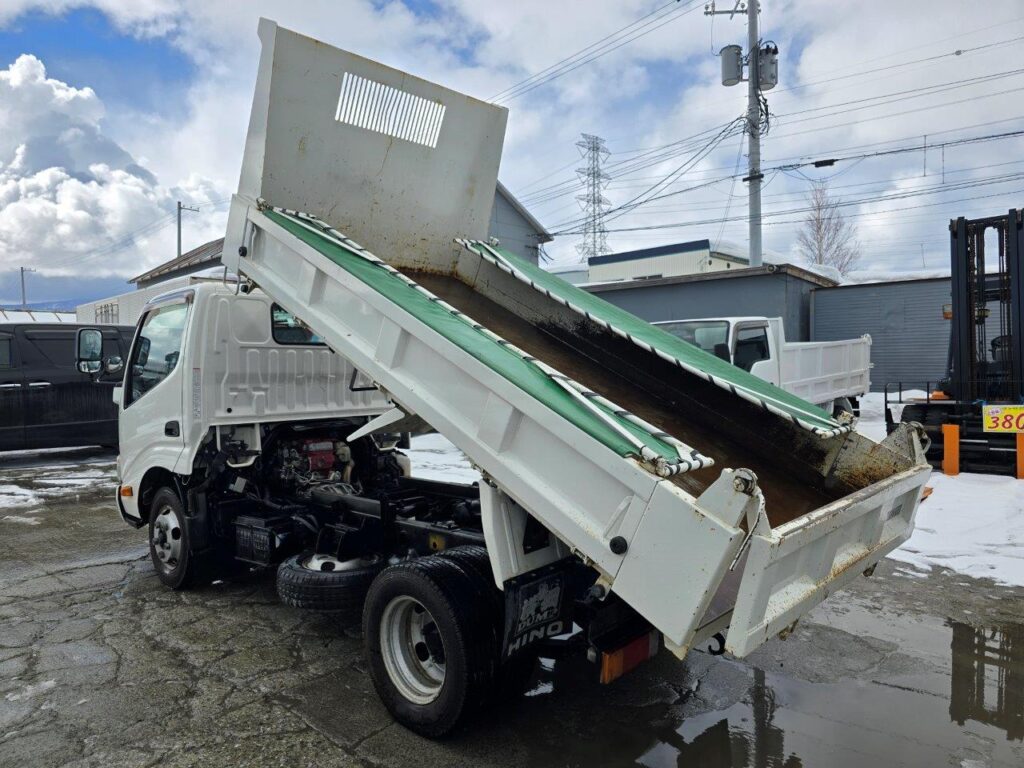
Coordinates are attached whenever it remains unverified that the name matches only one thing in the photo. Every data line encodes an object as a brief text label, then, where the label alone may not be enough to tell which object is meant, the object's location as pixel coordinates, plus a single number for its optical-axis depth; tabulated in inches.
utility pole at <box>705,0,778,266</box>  753.4
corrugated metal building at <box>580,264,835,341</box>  729.6
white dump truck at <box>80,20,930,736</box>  102.4
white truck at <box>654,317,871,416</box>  409.1
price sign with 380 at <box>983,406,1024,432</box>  338.5
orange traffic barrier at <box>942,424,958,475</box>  356.5
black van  442.0
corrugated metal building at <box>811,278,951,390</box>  727.7
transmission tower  1708.9
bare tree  1815.9
